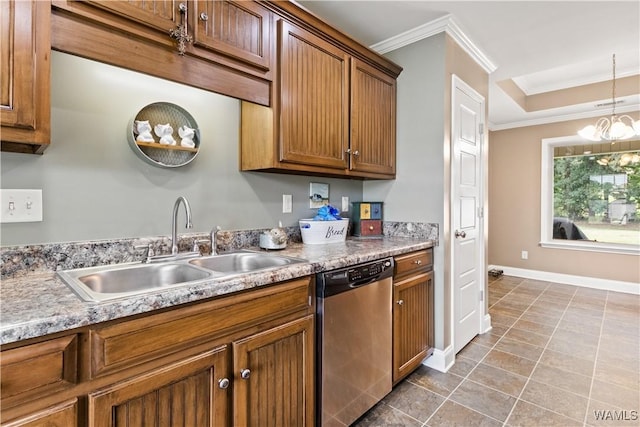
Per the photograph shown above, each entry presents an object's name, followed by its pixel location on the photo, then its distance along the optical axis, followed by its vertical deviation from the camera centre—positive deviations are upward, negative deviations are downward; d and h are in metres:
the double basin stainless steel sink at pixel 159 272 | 1.19 -0.26
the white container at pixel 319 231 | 2.05 -0.13
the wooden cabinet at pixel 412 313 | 1.91 -0.67
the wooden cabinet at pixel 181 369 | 0.74 -0.47
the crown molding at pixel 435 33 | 2.18 +1.34
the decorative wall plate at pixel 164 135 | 1.46 +0.38
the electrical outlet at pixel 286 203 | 2.11 +0.06
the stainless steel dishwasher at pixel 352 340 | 1.42 -0.66
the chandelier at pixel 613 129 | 3.29 +0.93
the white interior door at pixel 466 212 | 2.39 +0.00
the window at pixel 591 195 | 4.15 +0.24
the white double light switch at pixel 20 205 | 1.14 +0.02
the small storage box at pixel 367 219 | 2.47 -0.06
